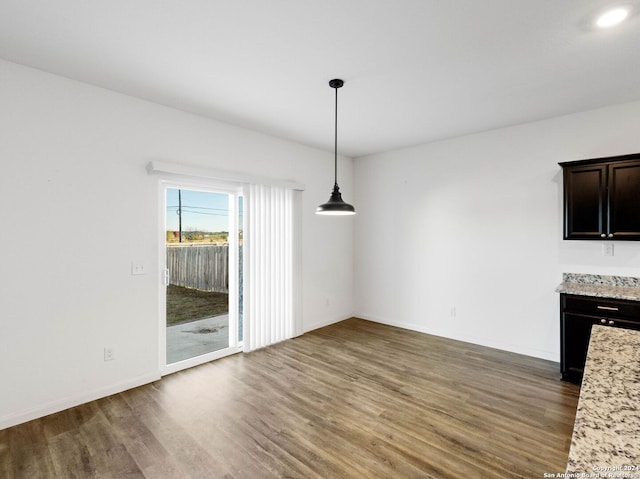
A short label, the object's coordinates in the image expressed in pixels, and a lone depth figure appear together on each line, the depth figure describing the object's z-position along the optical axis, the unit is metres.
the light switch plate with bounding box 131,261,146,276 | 3.24
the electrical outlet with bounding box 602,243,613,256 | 3.46
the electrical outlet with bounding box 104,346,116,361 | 3.05
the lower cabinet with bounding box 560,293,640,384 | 2.98
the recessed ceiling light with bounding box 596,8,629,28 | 2.00
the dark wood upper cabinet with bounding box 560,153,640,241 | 3.17
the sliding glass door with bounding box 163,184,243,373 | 3.64
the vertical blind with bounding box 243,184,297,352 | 4.20
